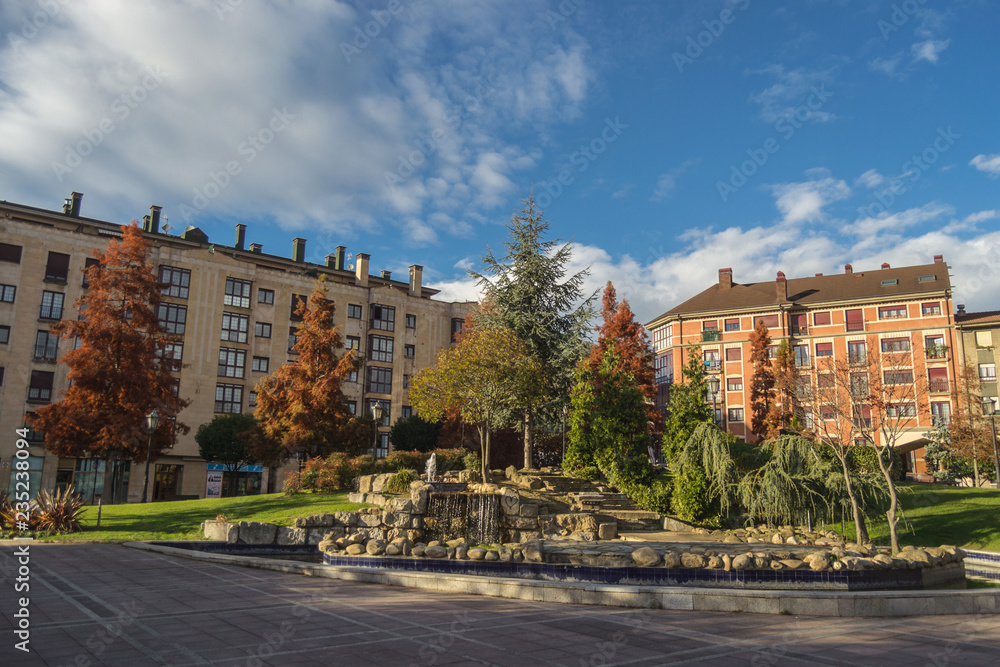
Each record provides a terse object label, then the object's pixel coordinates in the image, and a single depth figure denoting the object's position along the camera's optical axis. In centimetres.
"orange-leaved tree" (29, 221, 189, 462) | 2545
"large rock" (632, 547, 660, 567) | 1147
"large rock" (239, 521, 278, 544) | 1659
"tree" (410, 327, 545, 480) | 2356
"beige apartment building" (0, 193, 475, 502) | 3947
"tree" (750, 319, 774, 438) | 4594
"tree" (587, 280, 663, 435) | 4219
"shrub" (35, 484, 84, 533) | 1742
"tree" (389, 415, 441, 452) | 4400
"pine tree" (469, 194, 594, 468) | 2877
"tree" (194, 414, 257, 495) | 4066
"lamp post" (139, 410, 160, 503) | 2220
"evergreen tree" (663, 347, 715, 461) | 2230
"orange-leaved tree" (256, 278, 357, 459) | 2825
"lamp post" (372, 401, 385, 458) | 2547
